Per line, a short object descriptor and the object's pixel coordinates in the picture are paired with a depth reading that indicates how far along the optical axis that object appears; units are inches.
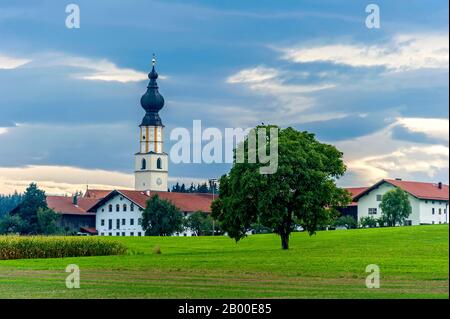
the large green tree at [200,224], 6171.3
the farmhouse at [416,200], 5506.9
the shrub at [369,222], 5590.6
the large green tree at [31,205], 6505.9
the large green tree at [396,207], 5152.6
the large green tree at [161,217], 5866.1
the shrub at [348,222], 5880.9
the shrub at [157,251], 3368.6
